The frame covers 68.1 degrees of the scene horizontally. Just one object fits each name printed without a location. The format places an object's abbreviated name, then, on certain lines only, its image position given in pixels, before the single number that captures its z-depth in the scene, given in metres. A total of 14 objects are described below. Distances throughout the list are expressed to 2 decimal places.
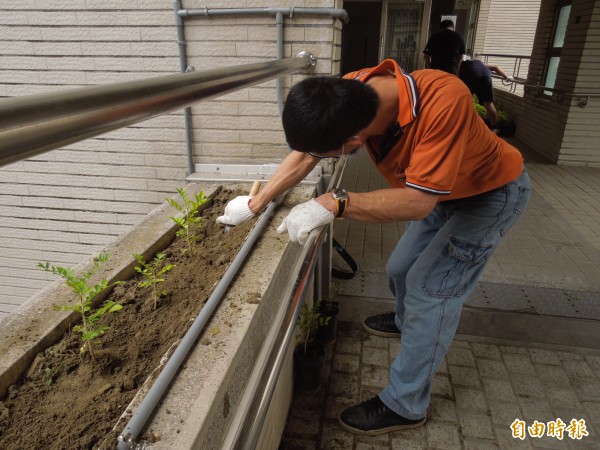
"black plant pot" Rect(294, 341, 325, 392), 2.61
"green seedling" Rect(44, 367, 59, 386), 1.33
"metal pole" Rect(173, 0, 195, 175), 2.76
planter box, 1.15
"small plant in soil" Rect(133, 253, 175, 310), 1.74
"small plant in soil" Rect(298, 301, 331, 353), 2.61
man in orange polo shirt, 1.55
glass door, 10.01
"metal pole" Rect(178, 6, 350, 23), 2.62
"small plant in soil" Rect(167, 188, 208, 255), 2.16
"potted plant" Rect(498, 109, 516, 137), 10.00
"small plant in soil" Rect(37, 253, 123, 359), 1.43
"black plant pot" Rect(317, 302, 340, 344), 2.91
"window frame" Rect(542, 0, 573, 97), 8.31
